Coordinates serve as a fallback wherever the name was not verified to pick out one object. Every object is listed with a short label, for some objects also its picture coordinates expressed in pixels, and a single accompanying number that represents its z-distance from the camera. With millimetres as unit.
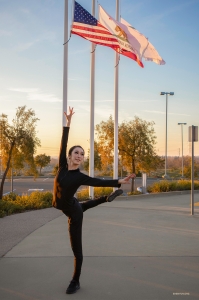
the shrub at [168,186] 16391
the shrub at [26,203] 9757
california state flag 11258
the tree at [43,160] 41094
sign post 9504
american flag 10383
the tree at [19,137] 15195
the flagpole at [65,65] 10572
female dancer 3984
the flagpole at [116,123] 12594
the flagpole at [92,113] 11761
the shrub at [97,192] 13367
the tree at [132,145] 16312
